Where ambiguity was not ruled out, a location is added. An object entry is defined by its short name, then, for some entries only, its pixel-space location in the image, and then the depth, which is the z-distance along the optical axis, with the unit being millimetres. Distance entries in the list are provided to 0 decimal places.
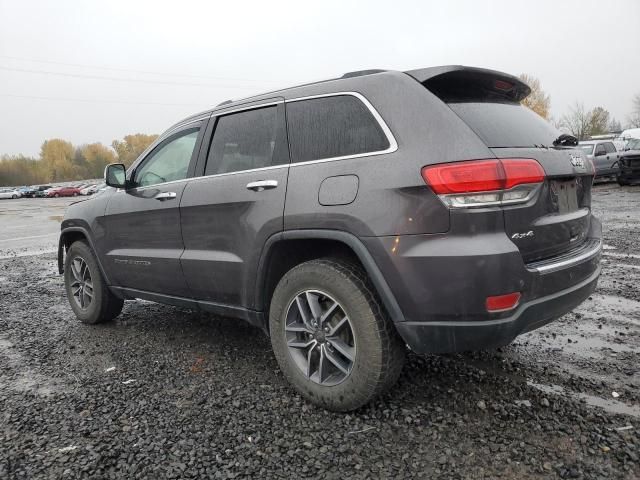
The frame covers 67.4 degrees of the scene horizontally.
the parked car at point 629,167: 16766
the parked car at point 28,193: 60750
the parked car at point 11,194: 60469
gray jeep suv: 2201
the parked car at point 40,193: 58731
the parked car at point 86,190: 55619
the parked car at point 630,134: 24644
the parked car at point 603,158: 19312
